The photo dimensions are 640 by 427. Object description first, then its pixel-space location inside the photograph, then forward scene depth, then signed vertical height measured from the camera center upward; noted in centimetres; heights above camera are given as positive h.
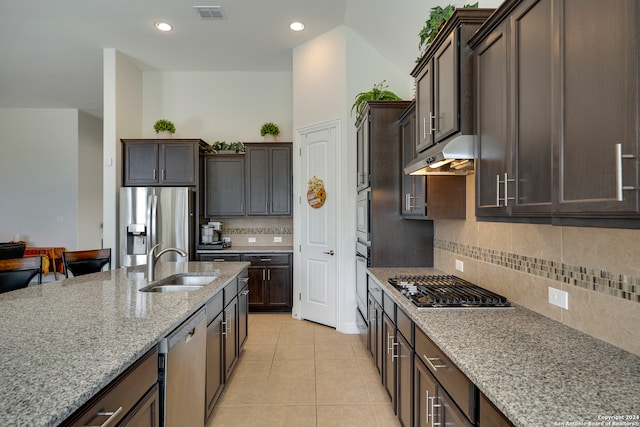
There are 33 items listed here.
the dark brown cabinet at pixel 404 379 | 185 -95
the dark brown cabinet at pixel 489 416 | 97 -60
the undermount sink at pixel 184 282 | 246 -51
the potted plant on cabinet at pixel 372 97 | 351 +124
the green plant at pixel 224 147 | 509 +102
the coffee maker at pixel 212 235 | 481 -30
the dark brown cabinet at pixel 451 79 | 172 +75
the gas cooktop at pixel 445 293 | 181 -48
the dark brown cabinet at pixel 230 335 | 252 -95
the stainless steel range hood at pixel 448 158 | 169 +31
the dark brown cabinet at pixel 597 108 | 86 +30
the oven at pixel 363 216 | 325 -2
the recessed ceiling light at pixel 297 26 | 405 +228
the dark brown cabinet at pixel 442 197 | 250 +13
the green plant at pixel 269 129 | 500 +126
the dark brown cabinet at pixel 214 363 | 212 -99
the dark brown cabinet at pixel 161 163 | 471 +73
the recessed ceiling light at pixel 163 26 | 402 +227
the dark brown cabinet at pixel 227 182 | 501 +48
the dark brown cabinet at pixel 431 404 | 129 -81
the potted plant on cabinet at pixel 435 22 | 204 +120
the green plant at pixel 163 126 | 491 +129
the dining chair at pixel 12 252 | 427 -46
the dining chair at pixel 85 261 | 290 -41
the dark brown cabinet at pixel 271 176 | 496 +57
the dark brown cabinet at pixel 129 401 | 98 -61
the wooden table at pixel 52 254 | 651 -76
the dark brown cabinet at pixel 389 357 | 219 -97
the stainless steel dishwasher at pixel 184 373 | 145 -76
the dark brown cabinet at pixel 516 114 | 120 +40
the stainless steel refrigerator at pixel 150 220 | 442 -7
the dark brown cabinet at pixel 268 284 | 473 -97
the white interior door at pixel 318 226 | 409 -15
